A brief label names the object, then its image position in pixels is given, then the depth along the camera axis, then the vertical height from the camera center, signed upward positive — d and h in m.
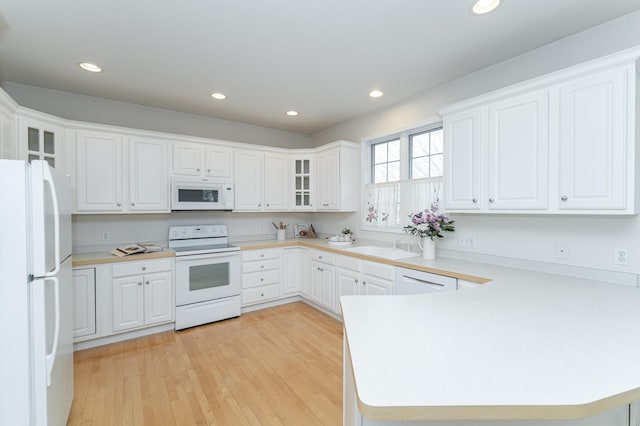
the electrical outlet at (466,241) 2.63 -0.30
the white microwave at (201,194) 3.41 +0.22
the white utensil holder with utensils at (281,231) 4.43 -0.33
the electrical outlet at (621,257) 1.82 -0.30
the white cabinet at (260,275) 3.73 -0.89
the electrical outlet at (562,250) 2.06 -0.29
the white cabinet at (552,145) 1.64 +0.46
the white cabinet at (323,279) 3.51 -0.90
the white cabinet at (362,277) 2.78 -0.72
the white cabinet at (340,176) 3.95 +0.50
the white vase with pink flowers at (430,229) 2.70 -0.18
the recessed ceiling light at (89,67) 2.51 +1.32
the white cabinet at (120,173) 2.95 +0.42
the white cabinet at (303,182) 4.37 +0.45
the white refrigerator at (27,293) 1.25 -0.38
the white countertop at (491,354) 0.67 -0.46
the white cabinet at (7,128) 2.13 +0.67
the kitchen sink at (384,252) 2.95 -0.47
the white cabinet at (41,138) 2.44 +0.68
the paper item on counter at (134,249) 3.02 -0.43
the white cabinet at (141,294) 2.89 -0.90
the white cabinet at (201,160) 3.48 +0.66
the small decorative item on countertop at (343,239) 3.80 -0.41
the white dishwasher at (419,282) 2.23 -0.61
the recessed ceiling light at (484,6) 1.73 +1.30
